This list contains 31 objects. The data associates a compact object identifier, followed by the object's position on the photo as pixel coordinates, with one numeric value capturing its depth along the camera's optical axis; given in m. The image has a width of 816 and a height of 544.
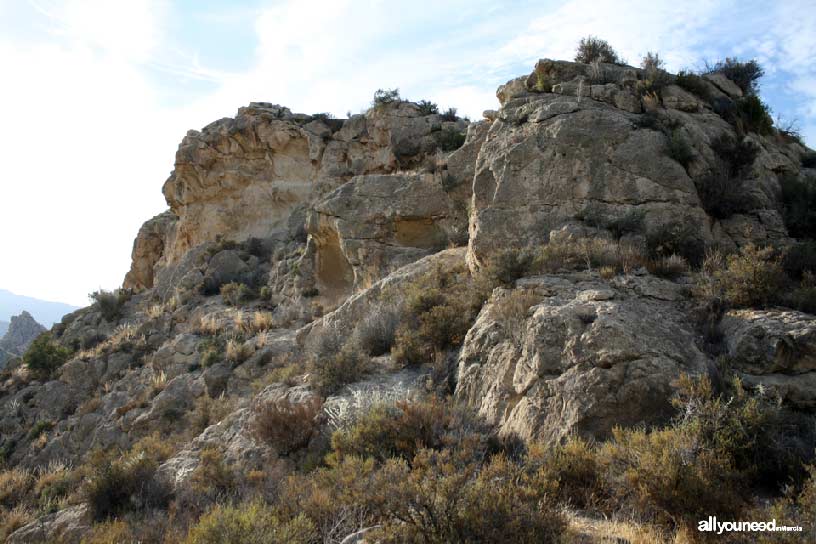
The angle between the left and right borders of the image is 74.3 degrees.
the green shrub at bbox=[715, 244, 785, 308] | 6.00
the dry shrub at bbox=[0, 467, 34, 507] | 9.14
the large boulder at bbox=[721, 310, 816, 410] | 5.00
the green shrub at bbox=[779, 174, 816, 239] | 8.55
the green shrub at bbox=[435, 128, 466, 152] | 16.44
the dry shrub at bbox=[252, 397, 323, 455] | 6.56
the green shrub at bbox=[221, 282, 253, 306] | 16.33
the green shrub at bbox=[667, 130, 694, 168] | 8.88
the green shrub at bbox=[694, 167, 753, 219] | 8.65
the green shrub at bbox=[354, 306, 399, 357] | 8.45
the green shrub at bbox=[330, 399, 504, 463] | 5.28
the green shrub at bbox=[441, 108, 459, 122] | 18.88
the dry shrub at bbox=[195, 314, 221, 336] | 14.56
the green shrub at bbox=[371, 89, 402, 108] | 19.73
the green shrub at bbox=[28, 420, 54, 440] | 13.40
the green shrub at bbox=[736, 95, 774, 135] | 11.12
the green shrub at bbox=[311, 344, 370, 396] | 7.40
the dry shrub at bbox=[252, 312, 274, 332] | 13.80
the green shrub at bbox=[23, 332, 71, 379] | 16.61
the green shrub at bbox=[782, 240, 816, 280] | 6.97
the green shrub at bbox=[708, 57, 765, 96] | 12.25
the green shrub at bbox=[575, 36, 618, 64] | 11.96
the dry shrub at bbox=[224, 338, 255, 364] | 11.84
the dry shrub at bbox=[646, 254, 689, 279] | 7.12
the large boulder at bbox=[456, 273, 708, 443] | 5.08
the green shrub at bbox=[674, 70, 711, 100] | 11.01
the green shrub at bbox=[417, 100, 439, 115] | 19.30
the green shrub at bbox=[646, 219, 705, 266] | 7.63
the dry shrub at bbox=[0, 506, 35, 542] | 7.09
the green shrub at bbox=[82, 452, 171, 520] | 6.36
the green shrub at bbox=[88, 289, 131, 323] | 20.56
